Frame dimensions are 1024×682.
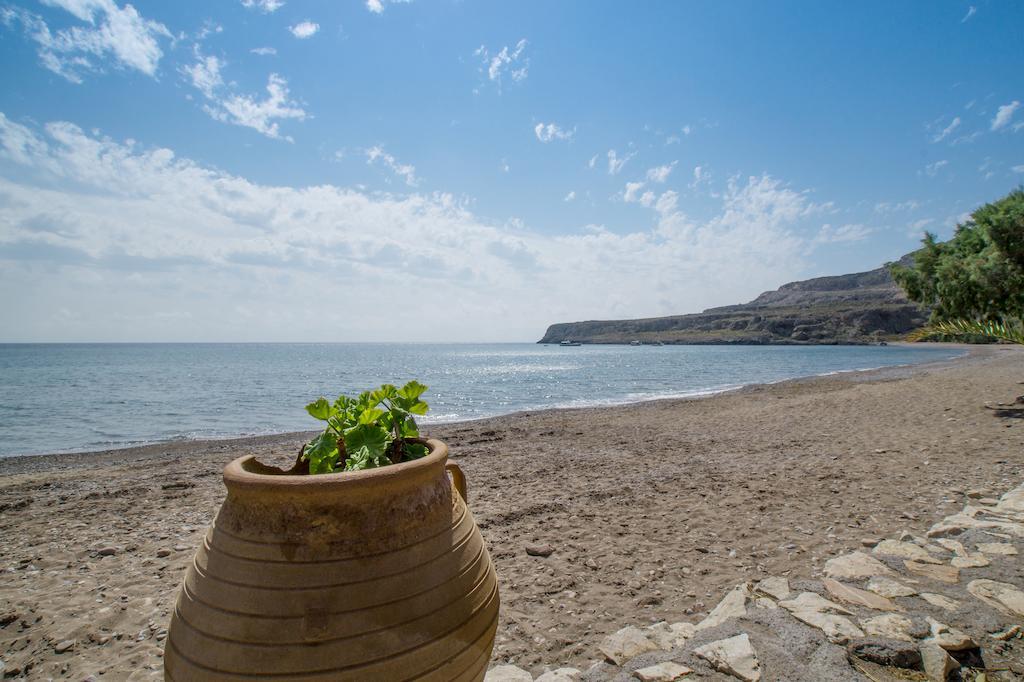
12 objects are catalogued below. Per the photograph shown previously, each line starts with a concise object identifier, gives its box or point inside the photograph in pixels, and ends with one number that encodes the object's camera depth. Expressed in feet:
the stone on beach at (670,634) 8.84
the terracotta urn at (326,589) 4.42
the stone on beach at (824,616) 8.23
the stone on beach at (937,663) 7.22
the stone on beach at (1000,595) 8.90
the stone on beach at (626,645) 8.57
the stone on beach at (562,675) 8.10
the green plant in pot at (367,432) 5.58
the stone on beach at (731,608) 9.36
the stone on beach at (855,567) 10.56
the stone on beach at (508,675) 8.29
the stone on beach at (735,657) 7.48
